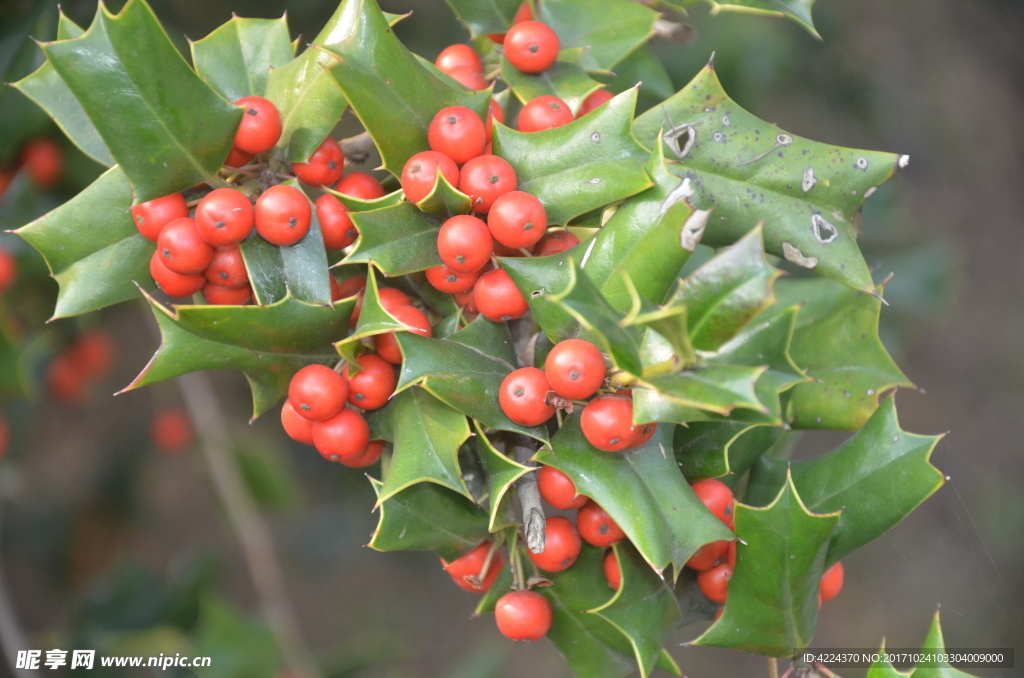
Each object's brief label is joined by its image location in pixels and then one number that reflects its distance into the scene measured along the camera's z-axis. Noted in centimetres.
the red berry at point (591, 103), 75
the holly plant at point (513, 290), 71
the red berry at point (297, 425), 73
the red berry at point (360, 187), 73
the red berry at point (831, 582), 75
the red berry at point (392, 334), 72
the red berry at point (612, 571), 74
